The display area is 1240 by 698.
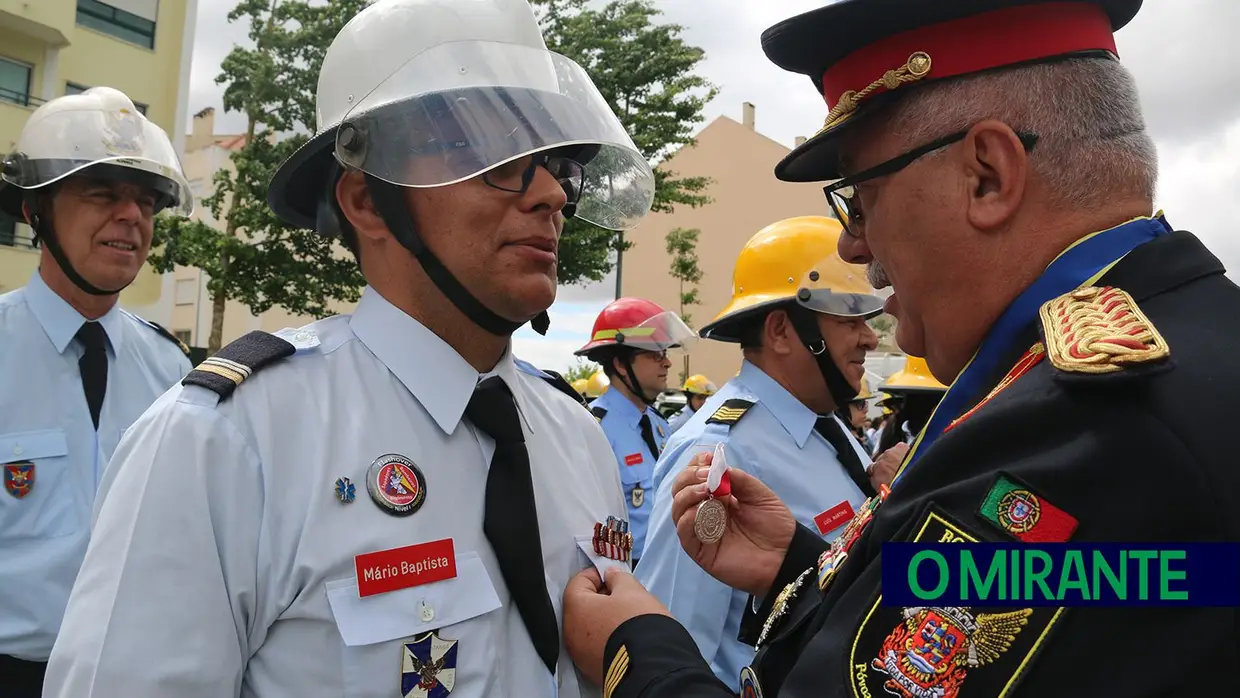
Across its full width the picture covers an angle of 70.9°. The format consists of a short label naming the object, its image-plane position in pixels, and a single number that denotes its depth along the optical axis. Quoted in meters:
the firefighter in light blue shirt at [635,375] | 7.30
